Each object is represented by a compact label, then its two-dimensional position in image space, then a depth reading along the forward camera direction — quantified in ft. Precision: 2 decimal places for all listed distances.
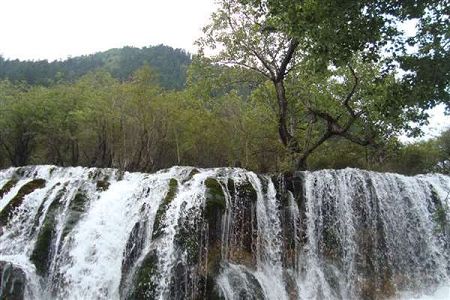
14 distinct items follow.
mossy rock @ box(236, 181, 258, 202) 43.83
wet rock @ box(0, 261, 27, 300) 34.40
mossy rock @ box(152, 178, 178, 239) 38.99
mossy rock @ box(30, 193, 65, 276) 38.51
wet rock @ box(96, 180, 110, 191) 47.04
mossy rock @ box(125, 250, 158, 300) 34.71
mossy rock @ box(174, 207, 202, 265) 37.22
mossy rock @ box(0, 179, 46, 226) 42.68
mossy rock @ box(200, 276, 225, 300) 35.45
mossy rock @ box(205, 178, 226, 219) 39.96
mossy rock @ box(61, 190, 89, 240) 40.99
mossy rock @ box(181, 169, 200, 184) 46.18
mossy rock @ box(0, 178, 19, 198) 48.24
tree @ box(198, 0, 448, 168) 32.22
